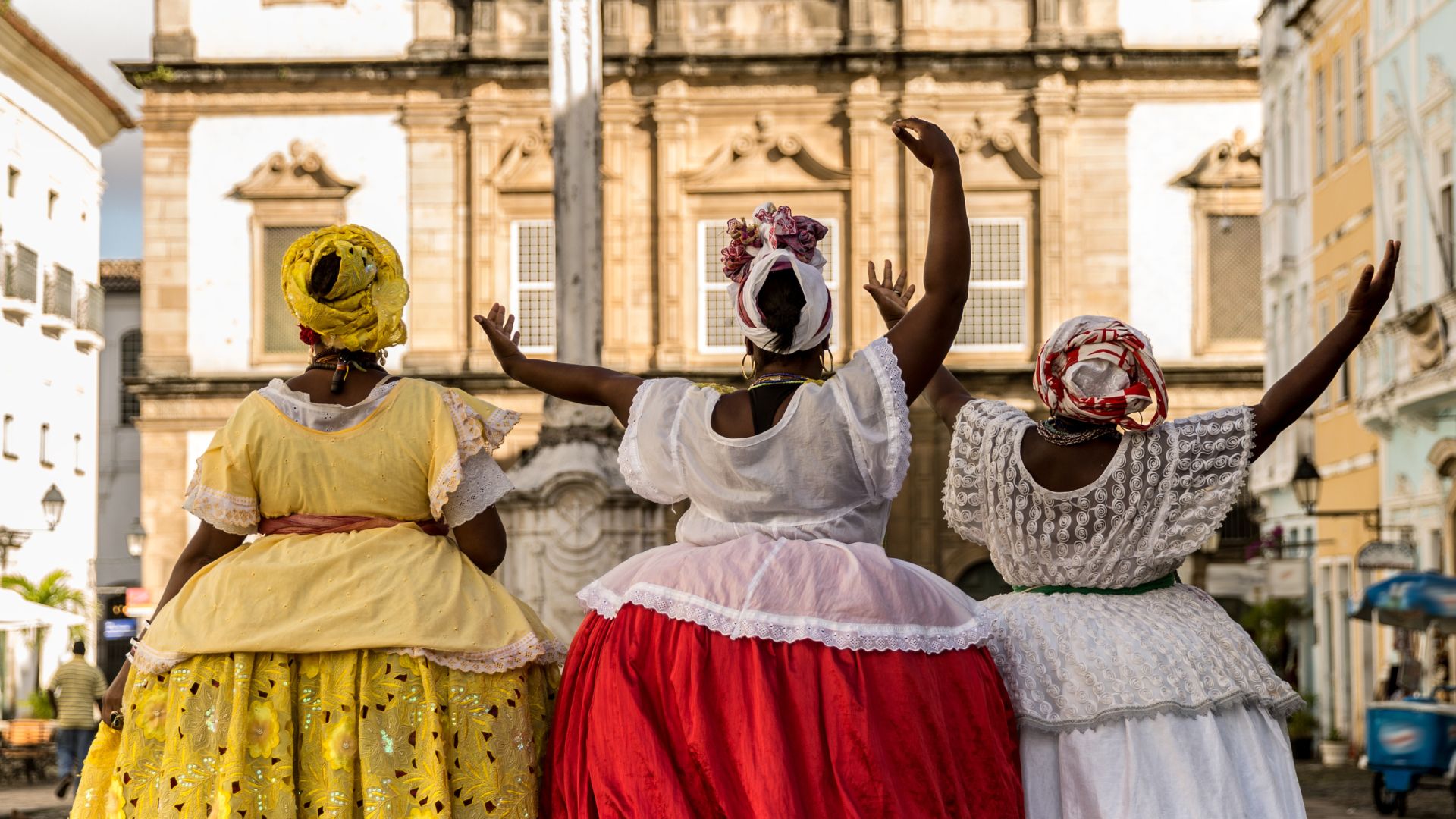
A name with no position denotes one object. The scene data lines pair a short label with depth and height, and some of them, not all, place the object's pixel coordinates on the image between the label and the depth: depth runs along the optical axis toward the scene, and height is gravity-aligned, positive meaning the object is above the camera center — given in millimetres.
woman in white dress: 5191 -450
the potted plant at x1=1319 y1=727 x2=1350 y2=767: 28703 -4533
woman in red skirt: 4848 -476
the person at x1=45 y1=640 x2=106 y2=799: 22344 -3106
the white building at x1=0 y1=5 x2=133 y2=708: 38000 +1939
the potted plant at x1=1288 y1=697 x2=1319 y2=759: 30500 -4567
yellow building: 28812 +1322
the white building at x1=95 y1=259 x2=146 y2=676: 50438 -980
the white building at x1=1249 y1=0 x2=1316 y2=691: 32500 +2637
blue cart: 19359 -3002
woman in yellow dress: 5129 -514
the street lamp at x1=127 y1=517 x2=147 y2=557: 35062 -2119
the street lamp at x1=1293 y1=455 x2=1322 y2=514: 26219 -904
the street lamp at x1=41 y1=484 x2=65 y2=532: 33719 -1486
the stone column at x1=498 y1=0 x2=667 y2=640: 17141 -418
